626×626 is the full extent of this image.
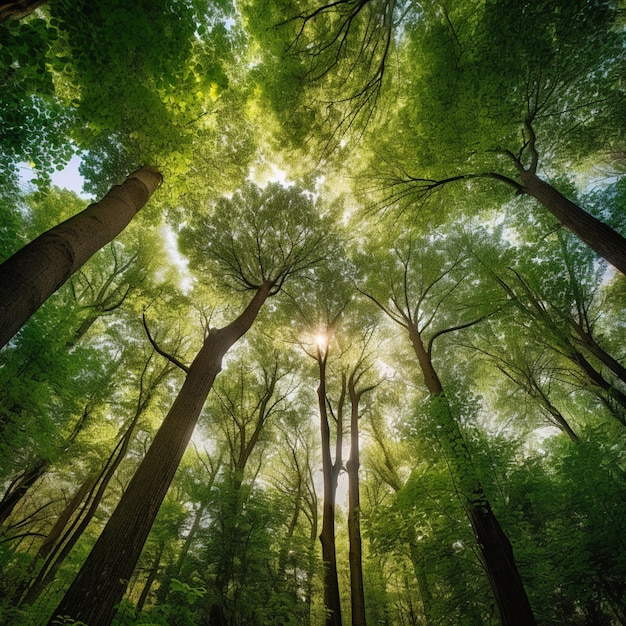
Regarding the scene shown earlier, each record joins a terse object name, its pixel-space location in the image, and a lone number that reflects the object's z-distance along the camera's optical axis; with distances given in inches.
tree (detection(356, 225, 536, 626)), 171.3
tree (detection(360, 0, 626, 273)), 187.3
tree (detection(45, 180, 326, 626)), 99.4
